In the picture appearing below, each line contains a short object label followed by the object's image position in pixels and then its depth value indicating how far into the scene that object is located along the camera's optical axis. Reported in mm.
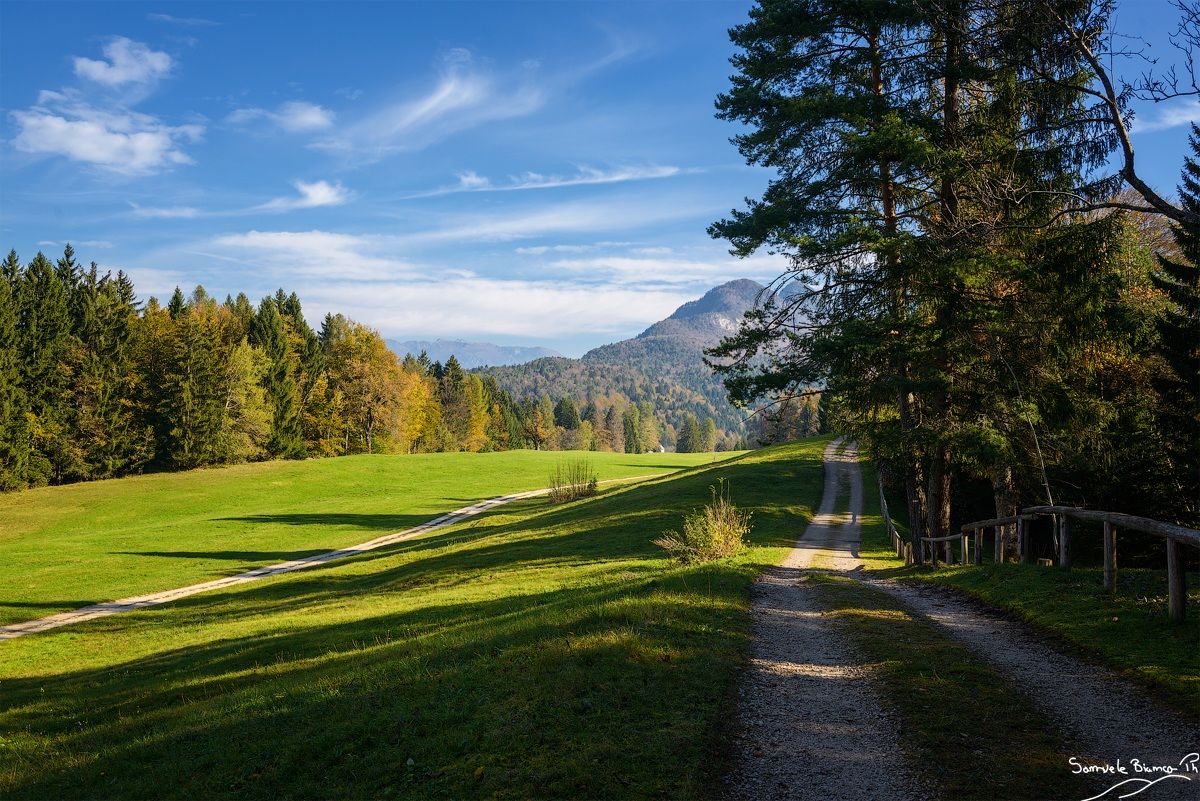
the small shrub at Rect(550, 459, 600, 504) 43062
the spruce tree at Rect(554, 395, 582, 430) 149250
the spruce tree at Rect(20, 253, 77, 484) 51875
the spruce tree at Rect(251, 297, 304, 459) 72688
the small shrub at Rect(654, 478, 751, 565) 16673
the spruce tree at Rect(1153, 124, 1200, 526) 17719
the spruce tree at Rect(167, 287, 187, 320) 72688
